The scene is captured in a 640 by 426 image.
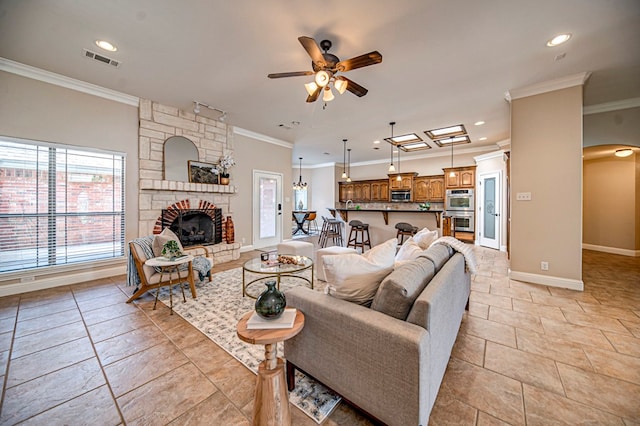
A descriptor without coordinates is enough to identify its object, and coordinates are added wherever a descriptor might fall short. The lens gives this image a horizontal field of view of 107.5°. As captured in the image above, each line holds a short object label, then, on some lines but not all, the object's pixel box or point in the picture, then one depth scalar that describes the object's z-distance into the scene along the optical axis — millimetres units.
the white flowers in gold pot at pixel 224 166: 5023
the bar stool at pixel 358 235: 5879
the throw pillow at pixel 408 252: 2228
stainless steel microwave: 8359
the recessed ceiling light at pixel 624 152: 5031
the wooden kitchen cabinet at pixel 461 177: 7008
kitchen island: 5269
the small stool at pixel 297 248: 3906
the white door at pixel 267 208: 6027
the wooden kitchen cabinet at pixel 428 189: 7707
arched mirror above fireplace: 4352
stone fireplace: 4098
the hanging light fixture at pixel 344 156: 6852
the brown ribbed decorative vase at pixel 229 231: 5051
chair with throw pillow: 2824
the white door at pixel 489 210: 6137
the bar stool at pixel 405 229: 5312
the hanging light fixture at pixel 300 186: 9516
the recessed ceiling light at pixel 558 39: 2407
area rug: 1454
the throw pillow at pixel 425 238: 2631
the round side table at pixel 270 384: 1118
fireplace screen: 4391
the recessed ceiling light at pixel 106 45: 2598
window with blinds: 3070
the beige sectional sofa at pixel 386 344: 1064
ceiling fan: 2221
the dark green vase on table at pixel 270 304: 1225
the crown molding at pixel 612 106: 3812
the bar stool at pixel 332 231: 6512
